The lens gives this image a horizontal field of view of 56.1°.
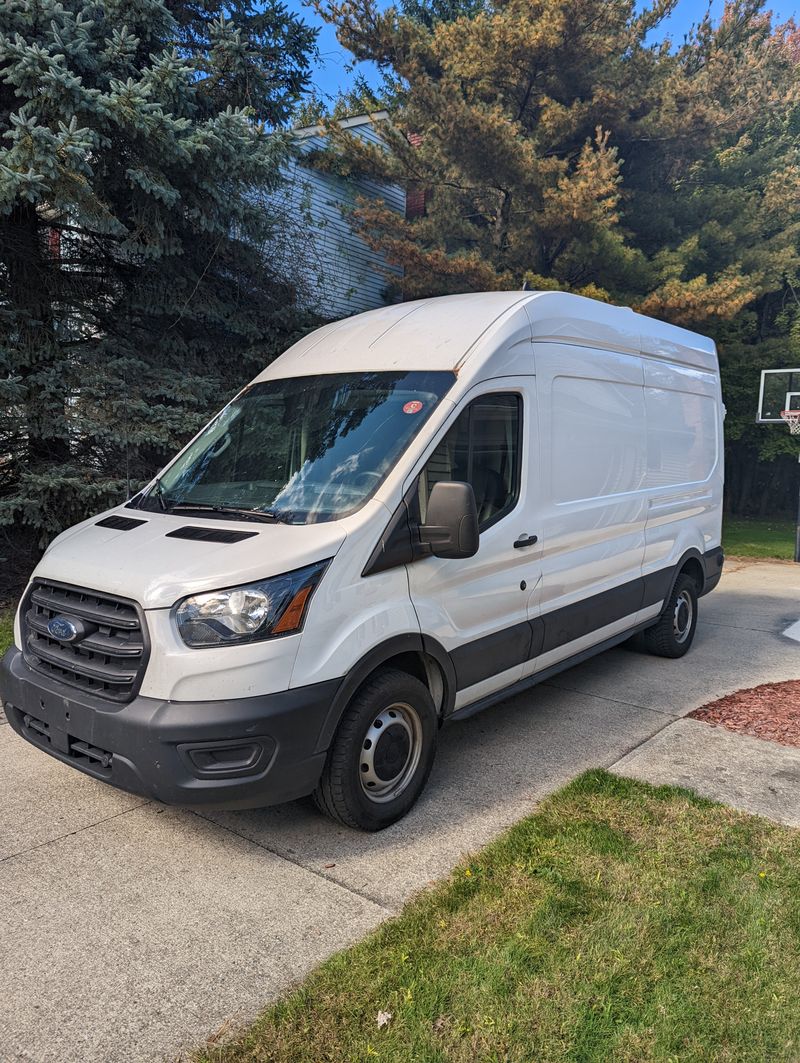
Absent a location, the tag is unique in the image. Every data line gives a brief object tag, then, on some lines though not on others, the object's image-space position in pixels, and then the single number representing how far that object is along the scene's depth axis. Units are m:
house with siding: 11.18
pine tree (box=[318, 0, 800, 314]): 13.20
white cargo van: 2.98
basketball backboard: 18.17
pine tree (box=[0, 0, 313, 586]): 6.23
